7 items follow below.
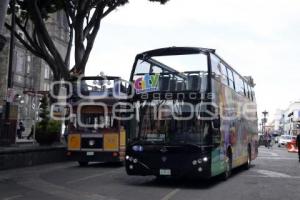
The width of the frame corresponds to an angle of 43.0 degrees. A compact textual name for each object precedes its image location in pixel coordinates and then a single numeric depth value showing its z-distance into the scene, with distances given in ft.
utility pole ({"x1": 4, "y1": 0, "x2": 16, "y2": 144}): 52.47
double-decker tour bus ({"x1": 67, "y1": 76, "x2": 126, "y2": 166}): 52.03
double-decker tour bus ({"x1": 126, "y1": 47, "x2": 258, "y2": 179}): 34.52
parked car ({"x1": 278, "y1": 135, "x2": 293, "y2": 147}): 164.79
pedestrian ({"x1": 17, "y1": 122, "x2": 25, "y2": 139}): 75.66
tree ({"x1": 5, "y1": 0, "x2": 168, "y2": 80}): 64.39
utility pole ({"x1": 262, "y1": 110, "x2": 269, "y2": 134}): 213.76
